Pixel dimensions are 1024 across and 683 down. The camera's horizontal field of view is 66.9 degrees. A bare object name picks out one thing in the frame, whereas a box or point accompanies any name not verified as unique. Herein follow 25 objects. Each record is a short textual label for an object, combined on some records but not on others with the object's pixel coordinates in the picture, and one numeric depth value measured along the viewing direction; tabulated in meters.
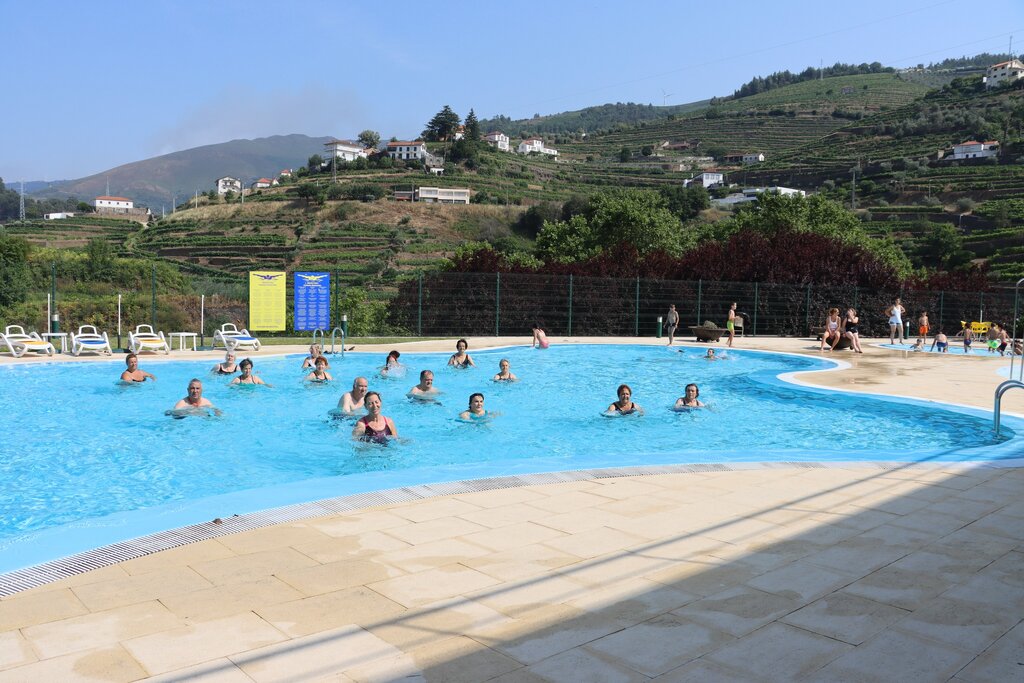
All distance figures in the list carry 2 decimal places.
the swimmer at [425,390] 11.65
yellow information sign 19.66
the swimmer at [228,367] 13.41
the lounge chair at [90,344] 15.33
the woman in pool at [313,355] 14.09
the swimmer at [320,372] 13.14
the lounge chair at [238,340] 16.94
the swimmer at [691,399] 11.39
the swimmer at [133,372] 12.35
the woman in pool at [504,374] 13.51
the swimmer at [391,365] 13.75
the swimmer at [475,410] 10.54
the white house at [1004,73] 106.38
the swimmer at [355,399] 10.23
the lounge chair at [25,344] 14.97
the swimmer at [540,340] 19.55
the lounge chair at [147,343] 15.88
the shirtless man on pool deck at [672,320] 22.02
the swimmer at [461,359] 15.06
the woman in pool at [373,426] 8.80
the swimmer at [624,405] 10.87
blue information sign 20.31
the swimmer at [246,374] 12.37
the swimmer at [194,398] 10.26
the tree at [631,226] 40.31
